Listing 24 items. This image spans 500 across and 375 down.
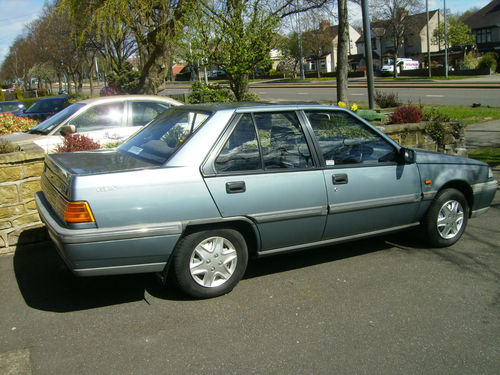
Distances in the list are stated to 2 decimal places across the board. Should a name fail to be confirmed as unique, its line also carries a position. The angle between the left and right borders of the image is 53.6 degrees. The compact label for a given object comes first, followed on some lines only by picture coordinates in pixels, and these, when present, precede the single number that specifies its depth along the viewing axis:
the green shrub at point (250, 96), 11.02
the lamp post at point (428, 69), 49.38
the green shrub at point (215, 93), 11.42
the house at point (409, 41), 66.25
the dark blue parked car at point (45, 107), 18.20
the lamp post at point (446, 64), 46.48
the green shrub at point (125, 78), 29.91
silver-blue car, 3.86
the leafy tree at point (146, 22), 13.56
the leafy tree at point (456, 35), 67.31
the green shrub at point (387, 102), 14.81
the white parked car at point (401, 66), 59.75
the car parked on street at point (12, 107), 21.41
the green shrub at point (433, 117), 9.88
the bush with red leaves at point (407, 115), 9.63
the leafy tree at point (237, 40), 9.63
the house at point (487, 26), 71.91
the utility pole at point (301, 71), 57.55
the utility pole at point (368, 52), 10.88
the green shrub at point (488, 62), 47.38
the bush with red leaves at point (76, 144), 6.60
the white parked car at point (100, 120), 7.97
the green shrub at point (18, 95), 43.19
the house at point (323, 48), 65.91
